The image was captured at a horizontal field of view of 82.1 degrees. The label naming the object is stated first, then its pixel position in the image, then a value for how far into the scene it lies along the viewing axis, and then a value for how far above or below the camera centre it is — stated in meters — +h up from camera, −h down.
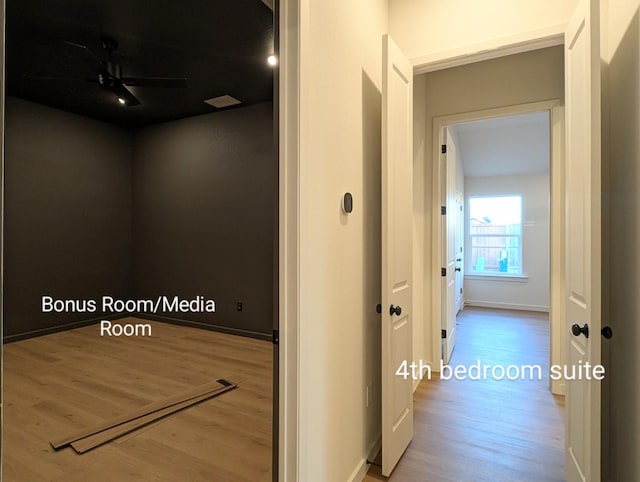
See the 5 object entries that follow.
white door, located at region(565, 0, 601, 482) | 1.55 +0.04
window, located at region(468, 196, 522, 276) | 6.91 +0.13
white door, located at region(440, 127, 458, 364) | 3.68 -0.09
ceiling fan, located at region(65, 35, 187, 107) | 3.22 +1.46
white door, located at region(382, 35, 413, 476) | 2.04 -0.04
